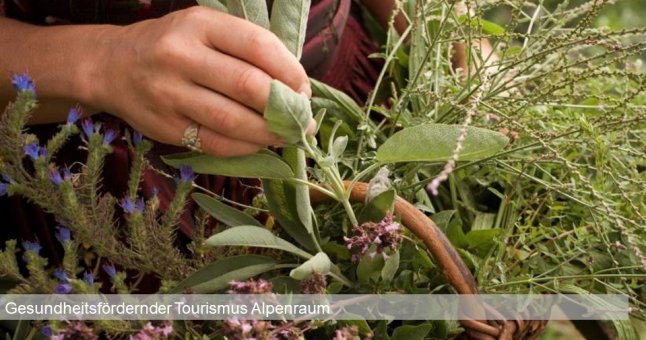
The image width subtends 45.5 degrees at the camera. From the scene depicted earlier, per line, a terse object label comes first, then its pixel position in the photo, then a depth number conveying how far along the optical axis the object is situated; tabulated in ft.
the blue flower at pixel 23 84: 1.91
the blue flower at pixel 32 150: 1.90
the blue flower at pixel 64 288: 1.88
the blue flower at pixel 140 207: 1.94
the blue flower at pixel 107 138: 1.98
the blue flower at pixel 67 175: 1.89
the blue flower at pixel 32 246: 1.97
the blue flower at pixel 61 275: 1.91
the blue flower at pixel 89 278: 1.89
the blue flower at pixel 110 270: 1.94
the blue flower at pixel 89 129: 1.95
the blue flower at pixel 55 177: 1.90
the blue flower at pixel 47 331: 1.88
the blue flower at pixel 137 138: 2.03
